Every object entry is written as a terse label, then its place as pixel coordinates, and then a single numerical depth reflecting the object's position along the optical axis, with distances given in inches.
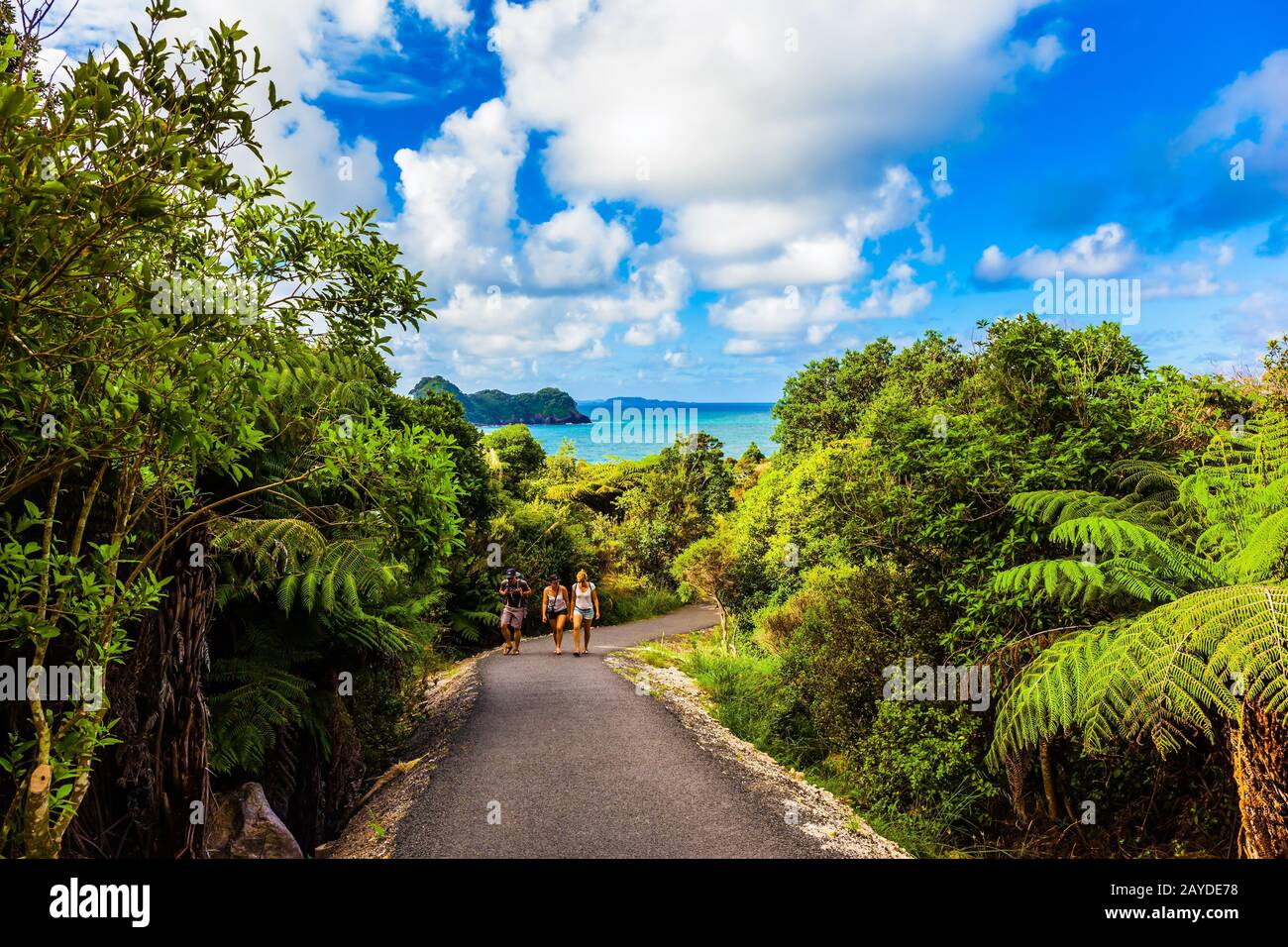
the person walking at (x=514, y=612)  530.3
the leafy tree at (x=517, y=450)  1079.0
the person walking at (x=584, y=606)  505.4
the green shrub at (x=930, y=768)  261.9
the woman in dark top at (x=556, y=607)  530.3
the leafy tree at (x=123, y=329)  75.6
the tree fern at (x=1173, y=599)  162.4
